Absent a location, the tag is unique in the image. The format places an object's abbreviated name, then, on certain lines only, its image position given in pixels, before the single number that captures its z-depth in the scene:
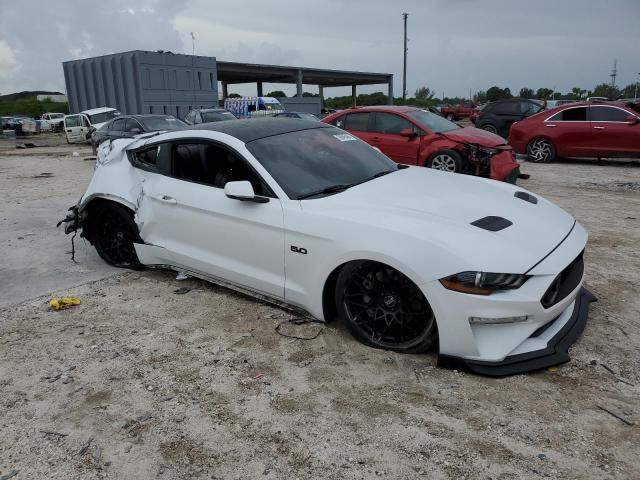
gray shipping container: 27.70
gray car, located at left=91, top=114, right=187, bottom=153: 14.70
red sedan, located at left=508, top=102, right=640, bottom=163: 11.42
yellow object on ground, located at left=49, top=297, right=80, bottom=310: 4.33
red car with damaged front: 8.55
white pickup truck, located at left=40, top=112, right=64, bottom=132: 38.09
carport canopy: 40.56
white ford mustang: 2.95
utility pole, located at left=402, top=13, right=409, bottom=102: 48.75
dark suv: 17.05
